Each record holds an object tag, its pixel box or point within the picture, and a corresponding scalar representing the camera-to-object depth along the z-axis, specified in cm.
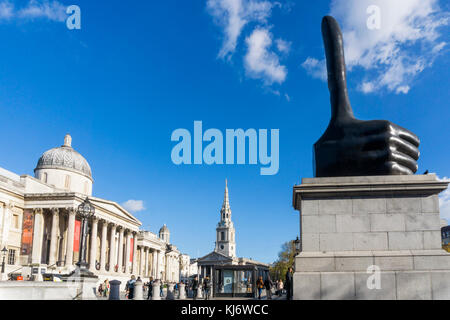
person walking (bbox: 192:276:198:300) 2842
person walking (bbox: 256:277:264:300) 2641
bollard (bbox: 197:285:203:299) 3631
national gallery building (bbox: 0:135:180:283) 5750
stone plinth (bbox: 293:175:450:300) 1152
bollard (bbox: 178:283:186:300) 3027
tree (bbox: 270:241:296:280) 10094
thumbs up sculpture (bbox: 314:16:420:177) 1305
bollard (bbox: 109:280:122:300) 1900
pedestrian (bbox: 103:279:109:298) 4460
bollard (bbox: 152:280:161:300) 2128
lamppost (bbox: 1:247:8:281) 4203
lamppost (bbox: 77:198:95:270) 2154
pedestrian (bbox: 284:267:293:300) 1834
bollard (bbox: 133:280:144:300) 2083
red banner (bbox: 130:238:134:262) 8044
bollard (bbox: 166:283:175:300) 2418
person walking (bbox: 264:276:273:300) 2410
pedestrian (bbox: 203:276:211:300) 2865
